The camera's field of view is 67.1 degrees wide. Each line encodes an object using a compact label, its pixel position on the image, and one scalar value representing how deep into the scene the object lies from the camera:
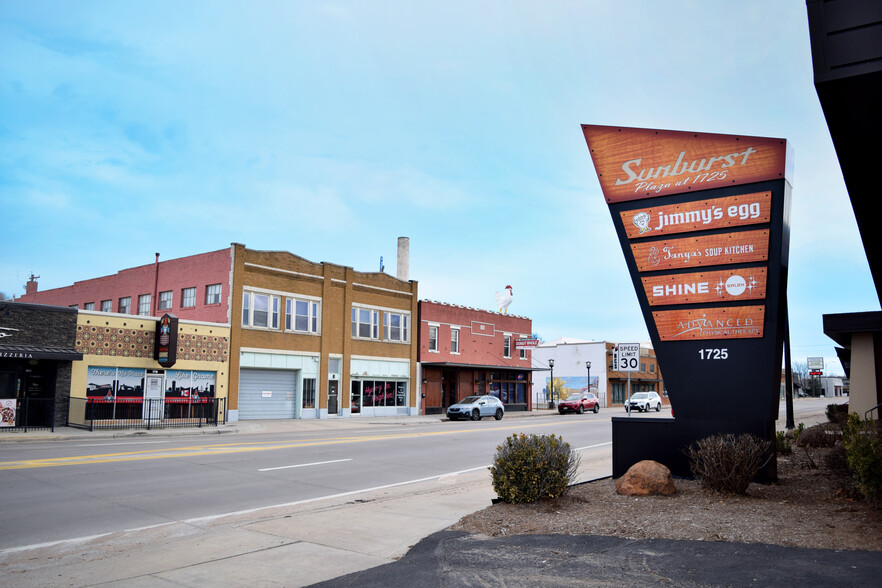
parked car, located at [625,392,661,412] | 53.21
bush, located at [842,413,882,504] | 7.48
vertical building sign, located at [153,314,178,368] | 29.27
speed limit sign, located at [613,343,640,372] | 14.76
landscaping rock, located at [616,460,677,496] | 9.01
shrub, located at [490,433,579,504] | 8.76
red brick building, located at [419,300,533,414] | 45.66
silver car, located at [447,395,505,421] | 39.22
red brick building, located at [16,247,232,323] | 34.38
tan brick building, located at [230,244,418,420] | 34.47
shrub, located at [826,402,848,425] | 25.68
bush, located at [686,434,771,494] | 8.66
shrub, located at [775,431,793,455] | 13.94
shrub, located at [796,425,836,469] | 15.40
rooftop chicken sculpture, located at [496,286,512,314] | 54.25
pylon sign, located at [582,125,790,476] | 10.09
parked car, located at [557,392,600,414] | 49.81
